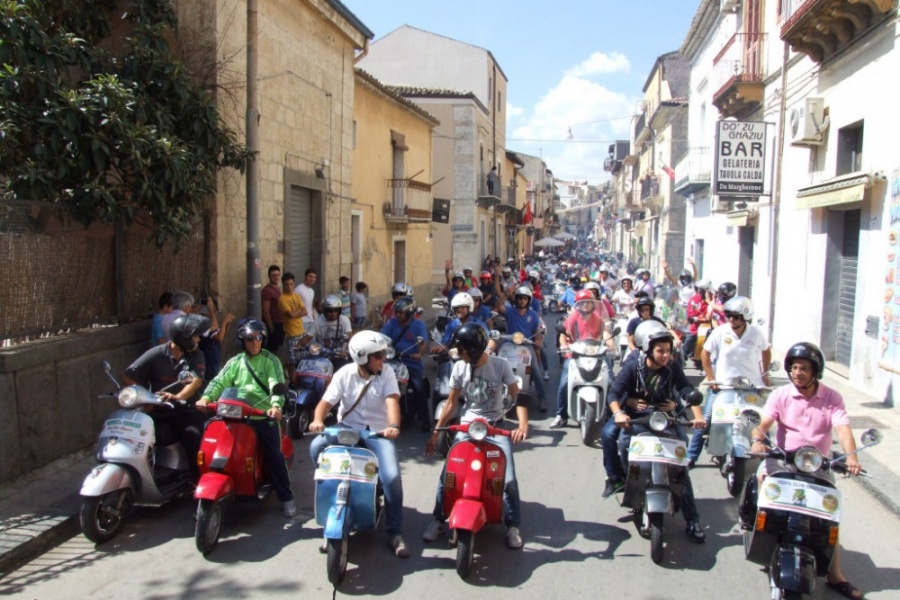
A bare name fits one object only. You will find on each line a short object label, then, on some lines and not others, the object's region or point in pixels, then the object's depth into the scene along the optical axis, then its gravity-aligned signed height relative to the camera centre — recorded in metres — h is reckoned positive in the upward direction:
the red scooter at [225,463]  5.10 -1.59
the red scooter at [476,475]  4.98 -1.54
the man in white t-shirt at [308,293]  10.91 -0.70
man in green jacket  5.78 -1.11
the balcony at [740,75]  16.94 +4.06
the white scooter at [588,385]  8.22 -1.52
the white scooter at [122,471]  5.18 -1.62
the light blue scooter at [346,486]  4.73 -1.56
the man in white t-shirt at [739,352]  6.98 -0.94
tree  6.77 +1.18
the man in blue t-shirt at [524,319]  10.34 -0.98
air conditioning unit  12.84 +2.23
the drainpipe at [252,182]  9.96 +0.84
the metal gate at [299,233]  12.45 +0.21
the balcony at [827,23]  10.73 +3.52
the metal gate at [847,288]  12.20 -0.57
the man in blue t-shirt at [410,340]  8.95 -1.12
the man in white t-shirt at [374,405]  5.21 -1.14
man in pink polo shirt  4.84 -1.02
